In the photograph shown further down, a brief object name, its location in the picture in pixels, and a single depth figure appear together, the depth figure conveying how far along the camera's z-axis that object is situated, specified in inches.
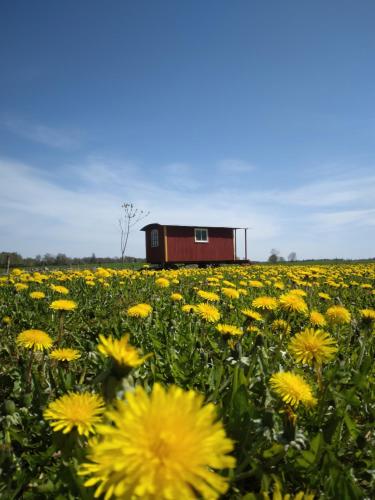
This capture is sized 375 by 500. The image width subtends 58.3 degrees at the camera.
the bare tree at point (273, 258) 2284.2
